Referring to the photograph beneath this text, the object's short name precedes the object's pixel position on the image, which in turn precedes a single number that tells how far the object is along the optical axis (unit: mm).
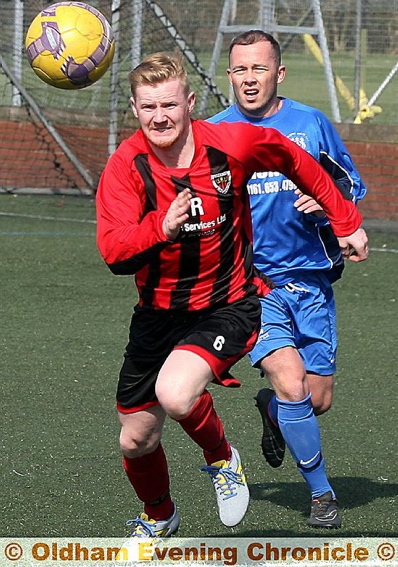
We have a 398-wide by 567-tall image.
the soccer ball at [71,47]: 13250
